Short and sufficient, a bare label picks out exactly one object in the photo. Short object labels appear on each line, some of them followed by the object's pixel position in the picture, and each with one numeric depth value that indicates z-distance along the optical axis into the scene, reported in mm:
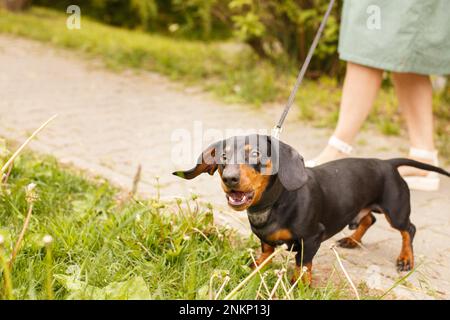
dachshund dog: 2184
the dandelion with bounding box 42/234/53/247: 1787
